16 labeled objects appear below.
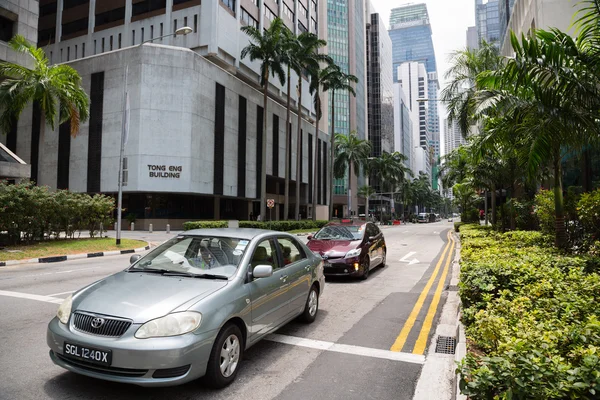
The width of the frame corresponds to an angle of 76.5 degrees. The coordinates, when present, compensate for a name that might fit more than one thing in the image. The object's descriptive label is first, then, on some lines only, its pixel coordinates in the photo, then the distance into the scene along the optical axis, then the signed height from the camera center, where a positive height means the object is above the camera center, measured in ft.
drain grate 15.65 -5.47
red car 30.45 -2.55
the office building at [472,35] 495.41 +246.71
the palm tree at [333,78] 142.61 +52.50
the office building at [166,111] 112.47 +34.46
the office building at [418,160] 574.89 +92.61
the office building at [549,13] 76.59 +42.24
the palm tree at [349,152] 205.57 +35.89
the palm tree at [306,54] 123.54 +53.89
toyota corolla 10.22 -2.90
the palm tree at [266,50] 117.08 +51.91
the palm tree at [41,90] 68.54 +23.27
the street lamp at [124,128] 61.87 +14.76
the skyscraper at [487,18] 390.21 +219.43
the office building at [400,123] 455.22 +116.80
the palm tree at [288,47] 119.85 +53.85
